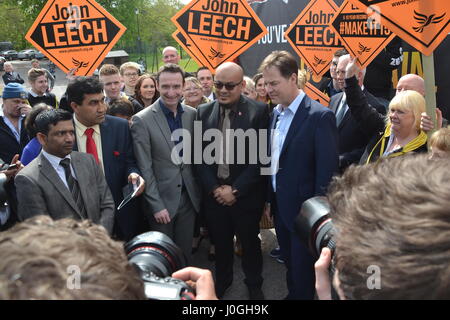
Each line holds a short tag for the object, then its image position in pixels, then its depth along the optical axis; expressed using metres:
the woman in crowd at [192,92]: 4.88
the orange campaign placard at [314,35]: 5.25
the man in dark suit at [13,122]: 4.14
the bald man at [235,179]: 3.44
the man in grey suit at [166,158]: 3.38
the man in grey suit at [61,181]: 2.46
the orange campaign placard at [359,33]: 3.90
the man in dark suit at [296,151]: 3.04
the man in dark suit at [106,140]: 3.08
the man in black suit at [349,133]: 3.81
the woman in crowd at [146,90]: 4.89
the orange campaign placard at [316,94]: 4.85
